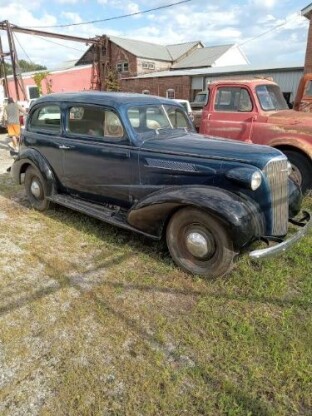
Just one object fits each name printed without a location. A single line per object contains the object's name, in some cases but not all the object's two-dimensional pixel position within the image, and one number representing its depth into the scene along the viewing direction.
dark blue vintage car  3.36
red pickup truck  5.73
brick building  28.30
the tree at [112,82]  30.72
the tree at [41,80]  26.70
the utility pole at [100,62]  31.17
